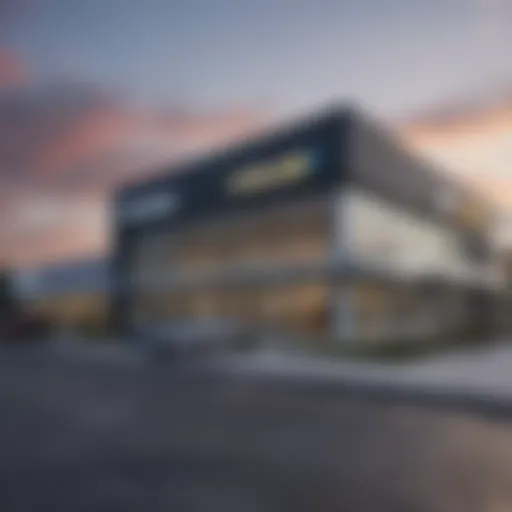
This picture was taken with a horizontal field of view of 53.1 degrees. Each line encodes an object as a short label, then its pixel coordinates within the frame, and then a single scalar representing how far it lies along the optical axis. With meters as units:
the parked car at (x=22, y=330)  33.69
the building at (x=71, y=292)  45.97
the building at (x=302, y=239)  28.88
